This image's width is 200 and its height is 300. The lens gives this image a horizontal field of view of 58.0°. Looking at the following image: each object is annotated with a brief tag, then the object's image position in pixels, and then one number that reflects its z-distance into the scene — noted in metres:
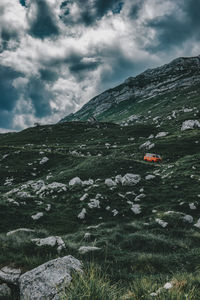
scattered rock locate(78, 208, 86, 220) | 15.16
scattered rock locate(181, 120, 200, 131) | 60.51
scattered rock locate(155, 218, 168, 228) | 12.58
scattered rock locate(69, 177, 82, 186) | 23.13
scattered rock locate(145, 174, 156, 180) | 24.33
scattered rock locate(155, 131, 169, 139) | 61.09
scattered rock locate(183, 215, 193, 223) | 13.13
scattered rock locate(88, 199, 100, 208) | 16.70
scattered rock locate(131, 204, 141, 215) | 15.70
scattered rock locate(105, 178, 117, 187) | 21.47
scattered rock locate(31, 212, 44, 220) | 14.03
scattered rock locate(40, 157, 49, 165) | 41.89
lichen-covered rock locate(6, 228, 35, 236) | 9.35
